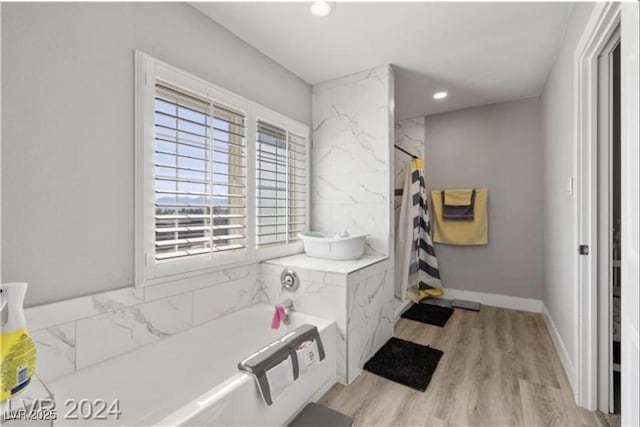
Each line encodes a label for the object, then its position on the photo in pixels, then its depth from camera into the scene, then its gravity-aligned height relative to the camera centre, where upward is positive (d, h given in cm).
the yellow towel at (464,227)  337 -16
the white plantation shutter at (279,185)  228 +25
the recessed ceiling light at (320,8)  172 +126
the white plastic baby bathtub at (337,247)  228 -27
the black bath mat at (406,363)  192 -110
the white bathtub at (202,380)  120 -85
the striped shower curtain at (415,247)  317 -39
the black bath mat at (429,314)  290 -107
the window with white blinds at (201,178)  155 +23
